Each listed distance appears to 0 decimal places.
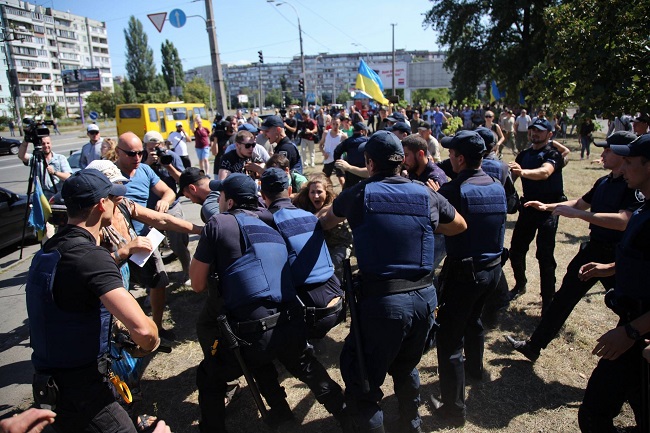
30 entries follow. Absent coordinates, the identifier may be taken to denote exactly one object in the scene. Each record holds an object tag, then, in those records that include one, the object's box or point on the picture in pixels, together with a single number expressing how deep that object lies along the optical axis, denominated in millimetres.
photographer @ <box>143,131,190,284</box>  5457
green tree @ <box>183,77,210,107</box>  66375
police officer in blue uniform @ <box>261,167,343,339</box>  2939
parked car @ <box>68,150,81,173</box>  9359
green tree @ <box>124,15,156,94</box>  77250
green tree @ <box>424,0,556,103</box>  20812
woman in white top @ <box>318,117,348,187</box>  9406
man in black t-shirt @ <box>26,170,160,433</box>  1973
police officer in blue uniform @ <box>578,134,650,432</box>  2242
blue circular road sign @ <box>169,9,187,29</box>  12906
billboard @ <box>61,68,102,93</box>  54125
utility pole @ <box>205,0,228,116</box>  11609
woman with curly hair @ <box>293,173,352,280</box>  3923
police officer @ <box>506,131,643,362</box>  3223
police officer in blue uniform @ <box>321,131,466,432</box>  2455
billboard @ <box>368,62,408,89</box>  58188
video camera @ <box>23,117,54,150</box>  5766
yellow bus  22766
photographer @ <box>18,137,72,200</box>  6117
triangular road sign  12562
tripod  5914
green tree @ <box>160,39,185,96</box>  74875
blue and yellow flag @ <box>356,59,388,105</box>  13844
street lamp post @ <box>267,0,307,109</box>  25642
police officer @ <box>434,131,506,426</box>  3029
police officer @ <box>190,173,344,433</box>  2613
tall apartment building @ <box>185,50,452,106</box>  151625
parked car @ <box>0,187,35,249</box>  7616
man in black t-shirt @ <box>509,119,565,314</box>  4445
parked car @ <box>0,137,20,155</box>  23344
